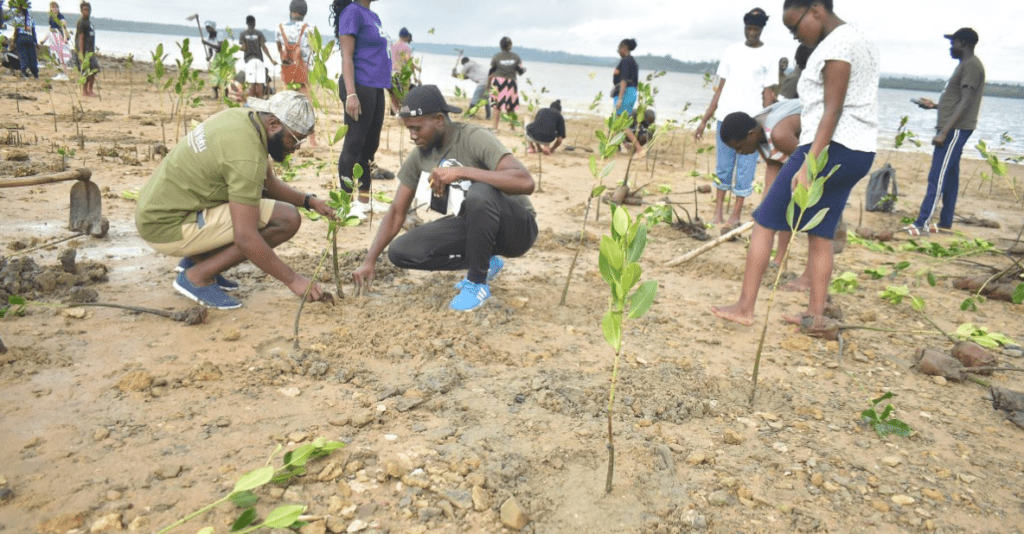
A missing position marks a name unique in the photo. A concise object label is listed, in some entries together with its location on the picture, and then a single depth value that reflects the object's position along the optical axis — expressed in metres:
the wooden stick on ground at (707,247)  3.67
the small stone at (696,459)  2.02
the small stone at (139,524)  1.58
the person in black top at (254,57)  8.40
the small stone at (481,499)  1.75
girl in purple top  4.21
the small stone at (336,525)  1.65
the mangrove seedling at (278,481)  1.39
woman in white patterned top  2.73
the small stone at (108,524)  1.57
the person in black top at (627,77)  7.89
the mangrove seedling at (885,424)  2.22
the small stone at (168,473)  1.78
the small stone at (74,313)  2.79
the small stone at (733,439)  2.16
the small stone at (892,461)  2.07
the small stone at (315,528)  1.63
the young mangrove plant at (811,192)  2.15
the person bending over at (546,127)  8.44
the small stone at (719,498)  1.83
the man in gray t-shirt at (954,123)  5.30
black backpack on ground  6.66
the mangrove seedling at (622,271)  1.58
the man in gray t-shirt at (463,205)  3.09
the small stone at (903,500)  1.87
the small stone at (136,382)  2.22
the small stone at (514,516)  1.69
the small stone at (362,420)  2.12
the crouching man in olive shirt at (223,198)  2.72
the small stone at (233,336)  2.68
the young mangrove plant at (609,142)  3.04
